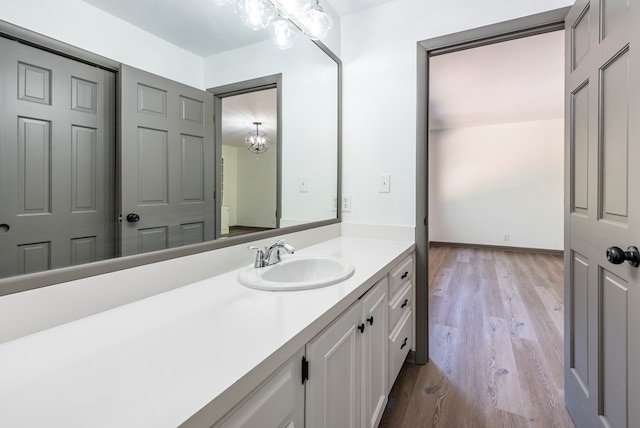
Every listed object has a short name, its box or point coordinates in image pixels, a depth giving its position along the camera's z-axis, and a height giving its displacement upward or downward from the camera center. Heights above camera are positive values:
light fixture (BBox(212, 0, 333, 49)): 1.37 +1.00
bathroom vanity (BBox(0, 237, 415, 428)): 0.44 -0.27
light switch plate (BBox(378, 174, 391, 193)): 1.96 +0.19
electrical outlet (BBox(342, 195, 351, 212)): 2.11 +0.07
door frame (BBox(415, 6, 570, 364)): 1.73 +0.41
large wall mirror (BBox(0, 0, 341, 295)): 0.71 +0.22
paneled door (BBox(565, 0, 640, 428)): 0.94 +0.00
